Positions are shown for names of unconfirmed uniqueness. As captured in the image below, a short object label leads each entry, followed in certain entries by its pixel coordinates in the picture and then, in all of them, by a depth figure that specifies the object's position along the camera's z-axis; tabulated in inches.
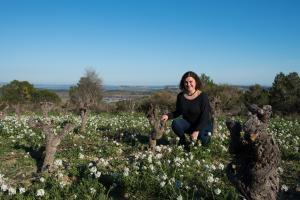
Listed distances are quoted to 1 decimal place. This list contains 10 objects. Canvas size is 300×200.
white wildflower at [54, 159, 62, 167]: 168.0
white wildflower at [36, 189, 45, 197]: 136.0
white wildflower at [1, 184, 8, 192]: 136.8
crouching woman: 222.7
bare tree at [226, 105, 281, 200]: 104.5
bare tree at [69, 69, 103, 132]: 1285.1
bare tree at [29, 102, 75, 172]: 170.9
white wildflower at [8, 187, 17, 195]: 136.3
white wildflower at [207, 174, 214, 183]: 141.3
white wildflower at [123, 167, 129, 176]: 151.6
